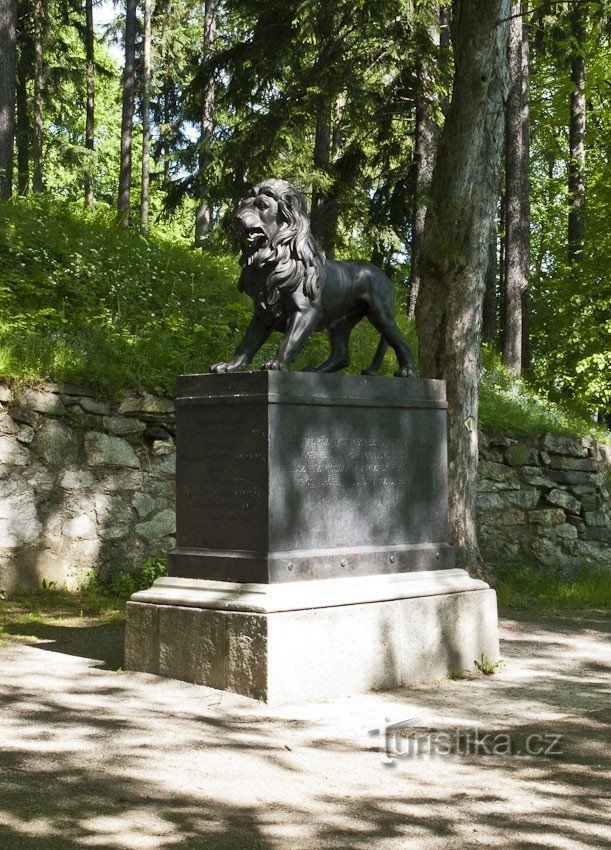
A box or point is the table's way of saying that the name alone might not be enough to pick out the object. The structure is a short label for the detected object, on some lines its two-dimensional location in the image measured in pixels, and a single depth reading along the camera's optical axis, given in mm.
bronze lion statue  7043
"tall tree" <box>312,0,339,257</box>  12984
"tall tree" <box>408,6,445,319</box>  13211
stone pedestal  6531
